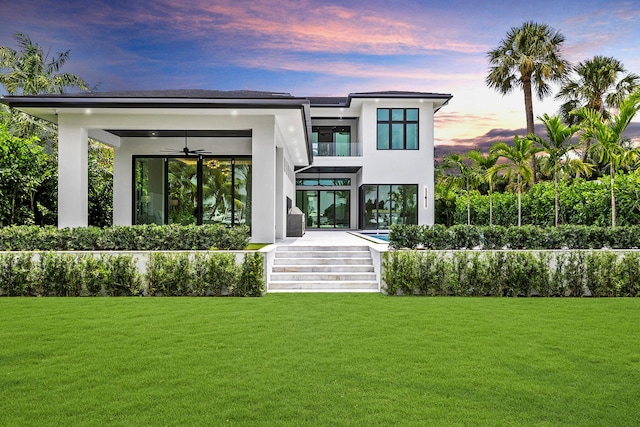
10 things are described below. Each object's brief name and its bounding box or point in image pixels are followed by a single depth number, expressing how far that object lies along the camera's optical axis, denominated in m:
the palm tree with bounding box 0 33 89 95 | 25.50
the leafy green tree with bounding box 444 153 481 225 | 28.04
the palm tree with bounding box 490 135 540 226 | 21.52
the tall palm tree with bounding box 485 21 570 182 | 28.62
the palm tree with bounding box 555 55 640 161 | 26.84
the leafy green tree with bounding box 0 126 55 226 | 15.11
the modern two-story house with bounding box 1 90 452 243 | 12.69
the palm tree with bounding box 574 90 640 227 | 13.08
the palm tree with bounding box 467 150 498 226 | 25.45
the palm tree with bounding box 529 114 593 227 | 18.03
